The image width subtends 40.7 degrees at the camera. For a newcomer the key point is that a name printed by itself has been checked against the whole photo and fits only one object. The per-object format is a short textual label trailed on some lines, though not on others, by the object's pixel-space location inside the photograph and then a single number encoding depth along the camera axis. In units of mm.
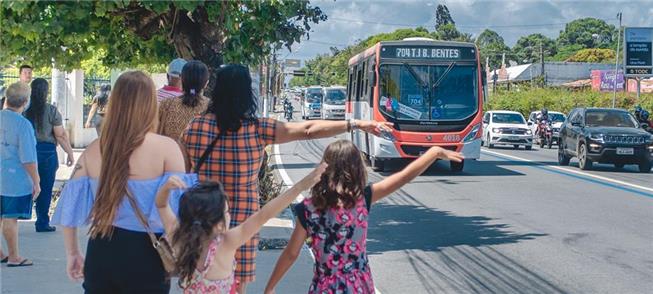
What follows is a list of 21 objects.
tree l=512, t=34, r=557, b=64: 127712
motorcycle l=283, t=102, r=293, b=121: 58188
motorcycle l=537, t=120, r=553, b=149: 37500
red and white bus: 20719
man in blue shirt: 8086
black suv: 22266
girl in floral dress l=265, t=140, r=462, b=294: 4555
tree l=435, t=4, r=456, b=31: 118775
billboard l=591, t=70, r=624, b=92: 62812
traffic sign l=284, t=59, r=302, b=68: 64375
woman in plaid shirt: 5062
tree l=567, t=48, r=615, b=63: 105625
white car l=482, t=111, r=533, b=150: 34688
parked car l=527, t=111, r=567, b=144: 37650
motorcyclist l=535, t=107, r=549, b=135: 38094
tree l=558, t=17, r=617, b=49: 131625
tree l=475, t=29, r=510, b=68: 119712
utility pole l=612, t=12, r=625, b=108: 41281
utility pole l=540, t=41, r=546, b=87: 70569
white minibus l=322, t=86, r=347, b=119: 56906
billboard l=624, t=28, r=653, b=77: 42406
